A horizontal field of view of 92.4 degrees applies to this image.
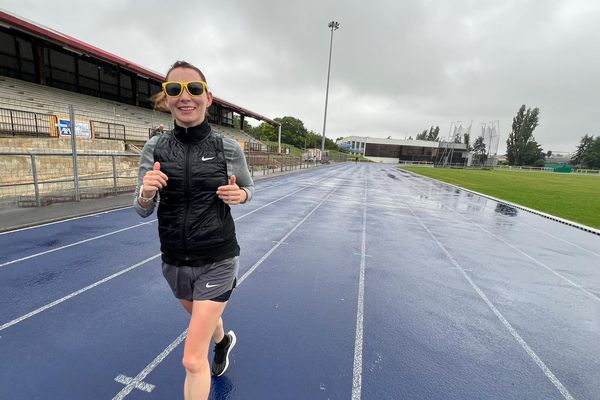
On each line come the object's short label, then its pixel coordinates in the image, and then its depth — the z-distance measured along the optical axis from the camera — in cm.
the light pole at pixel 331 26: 4247
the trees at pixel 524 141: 7812
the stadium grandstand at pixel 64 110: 999
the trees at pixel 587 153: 8497
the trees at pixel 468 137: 6532
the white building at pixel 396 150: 9250
